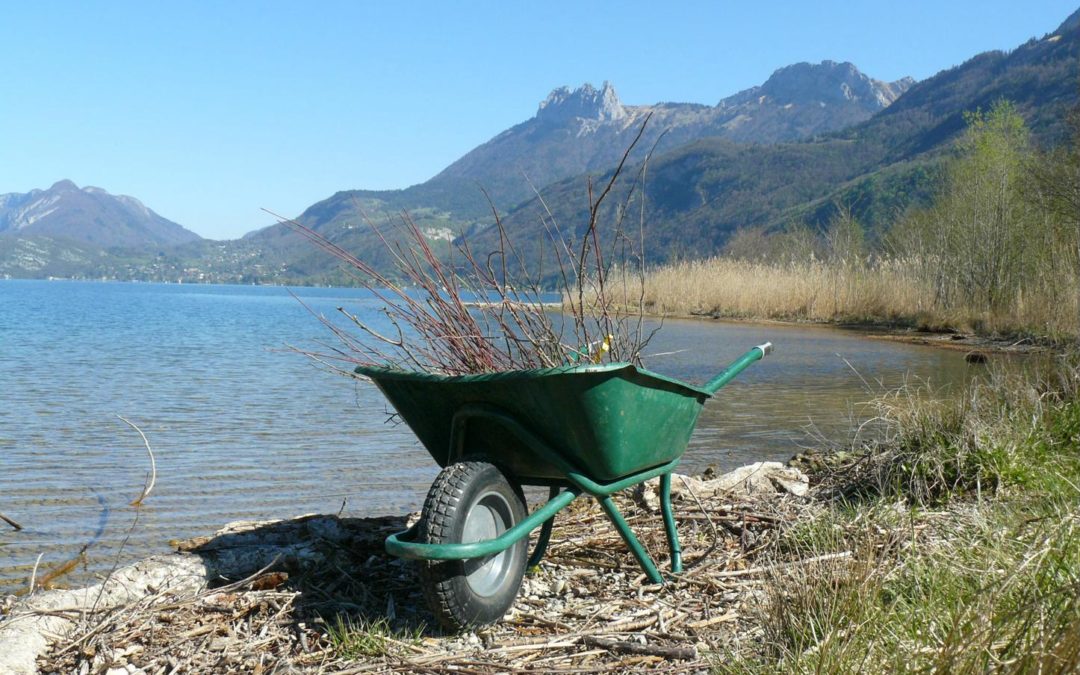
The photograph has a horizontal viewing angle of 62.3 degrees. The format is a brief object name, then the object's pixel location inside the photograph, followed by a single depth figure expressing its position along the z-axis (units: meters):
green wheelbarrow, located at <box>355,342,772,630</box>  2.53
